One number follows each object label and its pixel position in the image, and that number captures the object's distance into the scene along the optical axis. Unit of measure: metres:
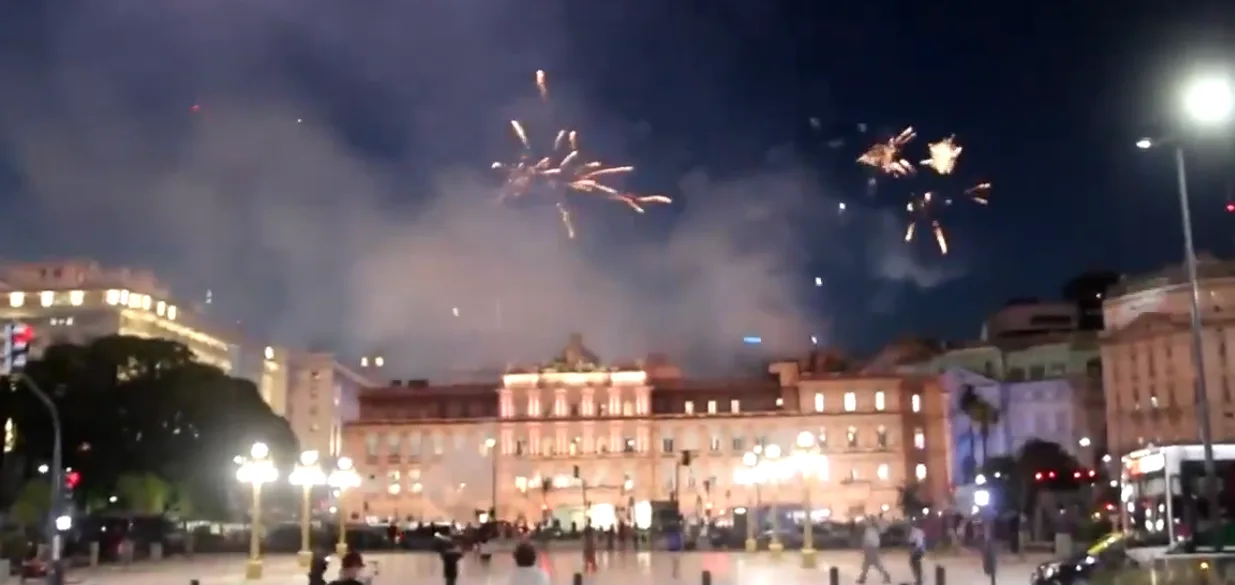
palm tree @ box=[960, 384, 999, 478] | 80.57
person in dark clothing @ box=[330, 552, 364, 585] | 10.77
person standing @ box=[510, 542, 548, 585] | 12.09
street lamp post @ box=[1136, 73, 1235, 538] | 19.45
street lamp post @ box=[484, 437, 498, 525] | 98.82
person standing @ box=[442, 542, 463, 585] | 23.98
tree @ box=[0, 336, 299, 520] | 59.91
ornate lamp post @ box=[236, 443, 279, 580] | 35.22
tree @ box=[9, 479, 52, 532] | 52.13
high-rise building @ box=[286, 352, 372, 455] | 130.25
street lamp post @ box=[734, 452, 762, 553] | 49.19
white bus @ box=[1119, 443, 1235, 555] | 25.66
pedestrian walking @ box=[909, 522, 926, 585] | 29.00
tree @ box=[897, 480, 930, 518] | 85.57
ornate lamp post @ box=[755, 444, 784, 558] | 42.31
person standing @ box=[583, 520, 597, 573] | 37.94
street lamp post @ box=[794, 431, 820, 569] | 38.03
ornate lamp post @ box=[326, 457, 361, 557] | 45.41
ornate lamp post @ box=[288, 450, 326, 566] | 40.22
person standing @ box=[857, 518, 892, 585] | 30.83
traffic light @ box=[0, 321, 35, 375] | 24.64
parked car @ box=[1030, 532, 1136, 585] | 24.34
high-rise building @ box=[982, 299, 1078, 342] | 121.38
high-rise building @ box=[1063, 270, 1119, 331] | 120.56
